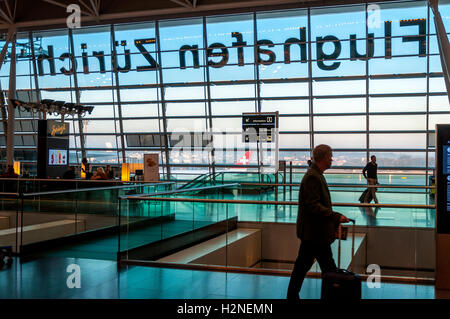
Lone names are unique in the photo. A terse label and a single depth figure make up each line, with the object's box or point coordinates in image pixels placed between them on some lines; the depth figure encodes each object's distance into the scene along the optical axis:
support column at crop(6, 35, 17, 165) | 22.41
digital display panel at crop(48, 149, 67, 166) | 17.95
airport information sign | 16.11
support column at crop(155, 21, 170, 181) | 22.03
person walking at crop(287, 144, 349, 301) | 4.56
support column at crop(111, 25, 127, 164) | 22.84
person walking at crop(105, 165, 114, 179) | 18.48
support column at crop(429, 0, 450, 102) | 15.21
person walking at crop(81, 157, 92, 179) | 17.73
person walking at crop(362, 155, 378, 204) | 15.40
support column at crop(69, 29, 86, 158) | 23.69
